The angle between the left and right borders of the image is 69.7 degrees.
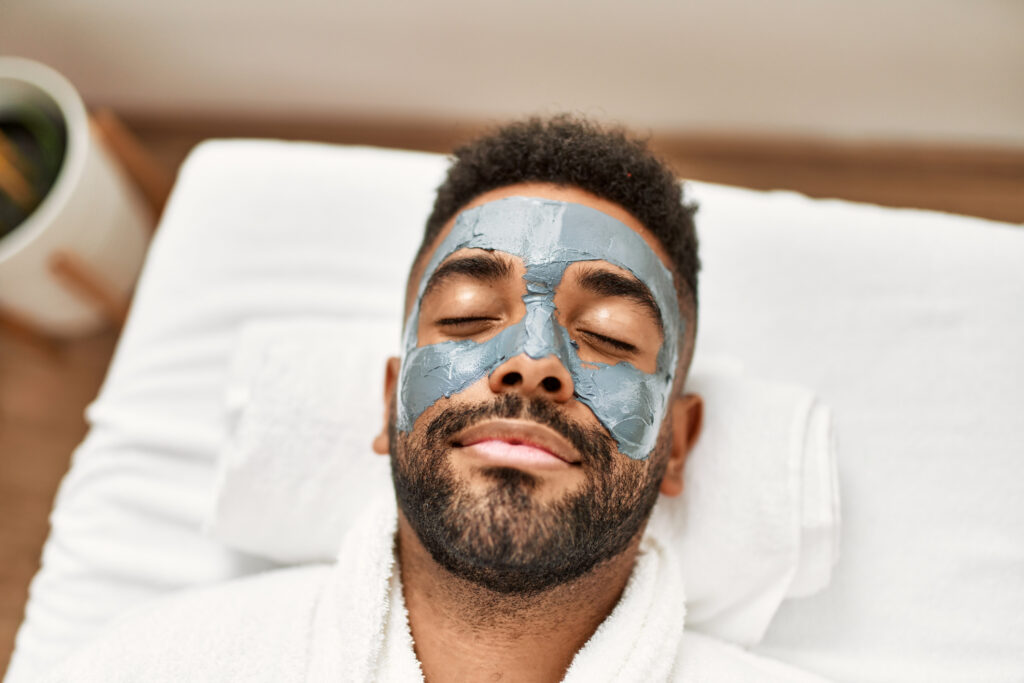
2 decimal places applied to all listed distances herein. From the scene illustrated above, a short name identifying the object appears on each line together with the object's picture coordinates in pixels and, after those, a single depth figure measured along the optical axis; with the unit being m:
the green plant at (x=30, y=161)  1.40
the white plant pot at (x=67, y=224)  1.33
